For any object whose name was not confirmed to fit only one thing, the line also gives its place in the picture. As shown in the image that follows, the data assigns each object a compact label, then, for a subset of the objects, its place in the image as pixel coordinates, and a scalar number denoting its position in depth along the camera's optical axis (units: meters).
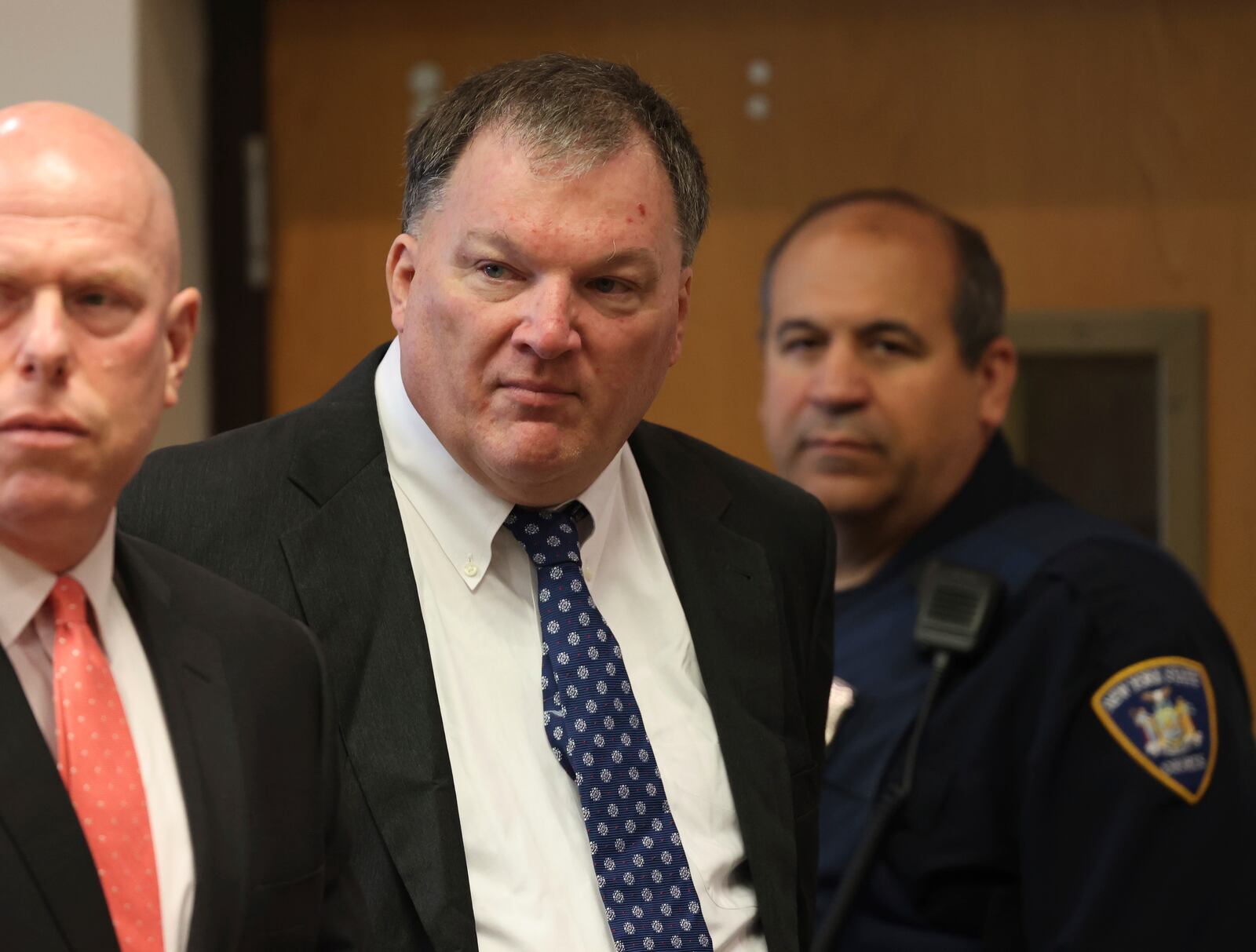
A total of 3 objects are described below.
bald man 2.91
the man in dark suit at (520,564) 3.31
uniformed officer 3.62
